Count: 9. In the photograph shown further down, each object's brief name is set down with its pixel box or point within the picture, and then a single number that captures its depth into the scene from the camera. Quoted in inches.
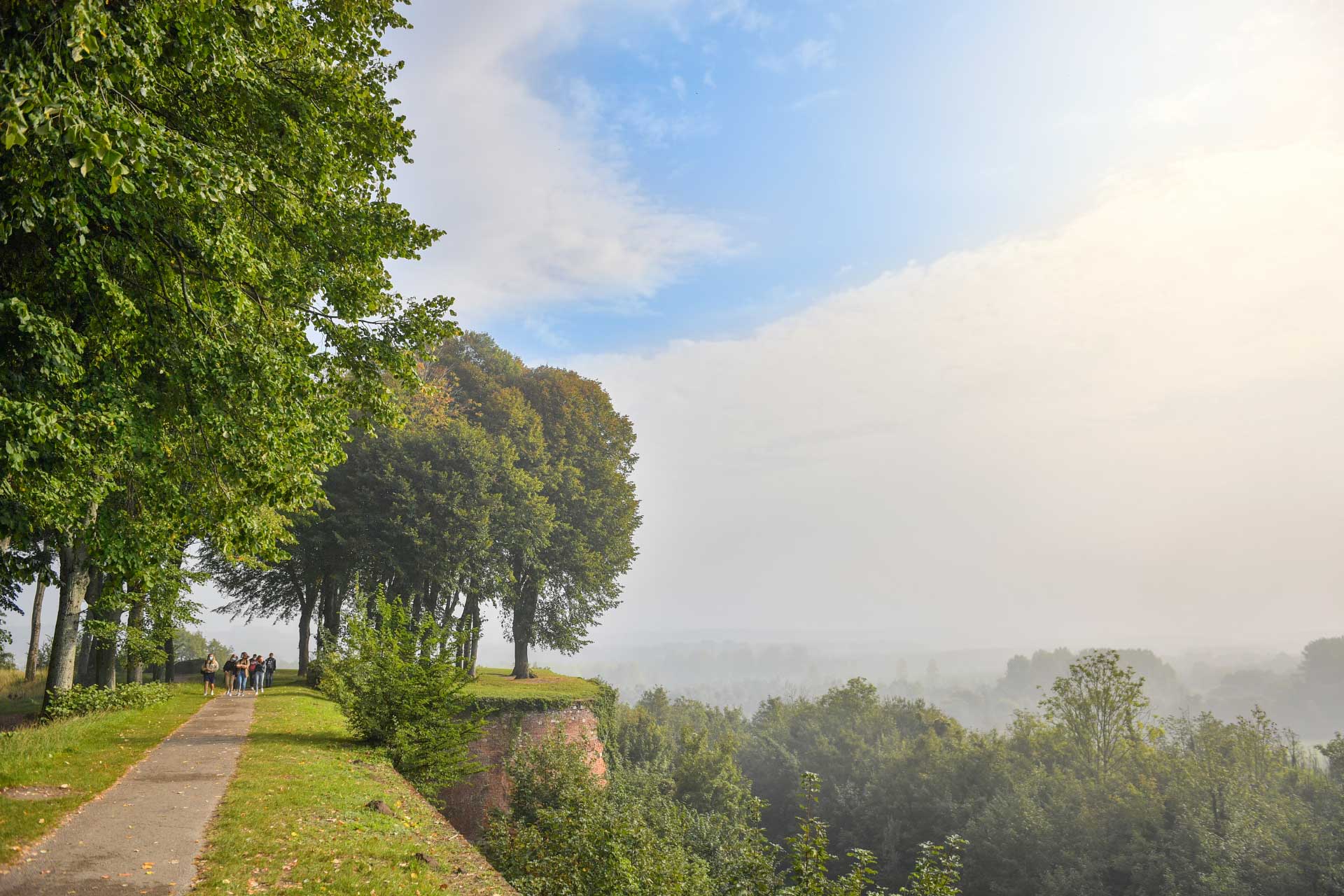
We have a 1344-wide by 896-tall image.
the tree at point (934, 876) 390.0
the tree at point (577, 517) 1425.9
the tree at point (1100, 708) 1551.4
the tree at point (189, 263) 263.8
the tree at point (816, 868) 393.4
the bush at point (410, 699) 633.0
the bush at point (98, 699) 701.9
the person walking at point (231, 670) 1070.4
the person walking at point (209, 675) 1047.6
